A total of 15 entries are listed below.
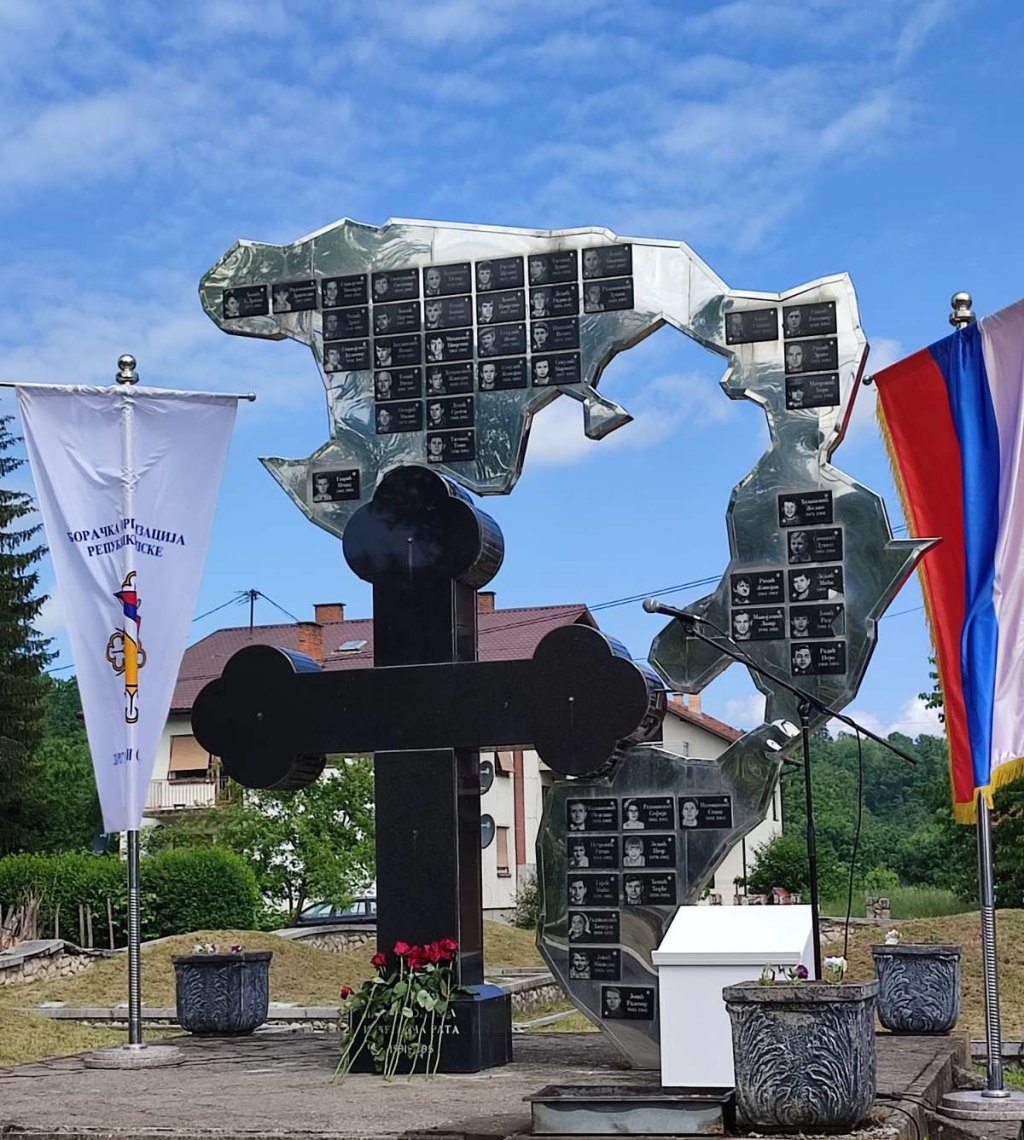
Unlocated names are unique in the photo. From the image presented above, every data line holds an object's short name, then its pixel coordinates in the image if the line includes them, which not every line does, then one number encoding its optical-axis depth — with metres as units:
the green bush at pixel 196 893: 23.88
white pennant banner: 11.23
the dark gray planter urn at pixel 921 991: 12.23
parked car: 27.42
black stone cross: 10.55
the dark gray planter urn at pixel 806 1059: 7.07
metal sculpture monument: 10.55
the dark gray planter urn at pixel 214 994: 12.82
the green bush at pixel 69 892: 23.41
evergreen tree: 36.97
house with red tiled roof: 34.97
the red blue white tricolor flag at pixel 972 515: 8.96
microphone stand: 8.00
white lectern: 8.59
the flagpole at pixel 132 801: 11.11
